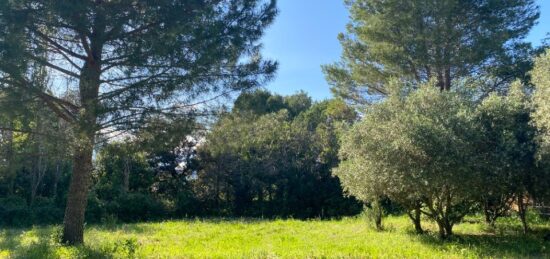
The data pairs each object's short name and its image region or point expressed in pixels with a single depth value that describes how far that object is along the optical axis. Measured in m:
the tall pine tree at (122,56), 7.12
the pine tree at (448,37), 14.66
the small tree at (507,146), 8.72
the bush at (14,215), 18.31
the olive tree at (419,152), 8.70
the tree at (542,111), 7.71
